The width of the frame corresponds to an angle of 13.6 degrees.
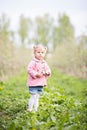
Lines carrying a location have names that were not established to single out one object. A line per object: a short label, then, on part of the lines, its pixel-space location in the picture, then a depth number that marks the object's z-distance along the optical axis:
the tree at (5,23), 54.19
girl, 8.27
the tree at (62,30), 75.25
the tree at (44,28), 82.25
